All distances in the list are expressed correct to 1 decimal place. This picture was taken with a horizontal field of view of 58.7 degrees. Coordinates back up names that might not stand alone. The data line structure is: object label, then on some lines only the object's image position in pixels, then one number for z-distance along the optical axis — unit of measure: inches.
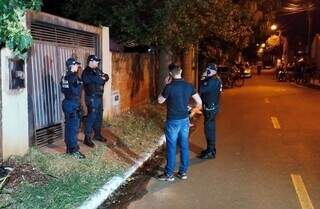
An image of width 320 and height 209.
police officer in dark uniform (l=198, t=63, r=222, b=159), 222.2
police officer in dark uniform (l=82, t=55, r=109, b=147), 218.5
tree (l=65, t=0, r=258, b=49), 324.2
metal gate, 205.4
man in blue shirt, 184.0
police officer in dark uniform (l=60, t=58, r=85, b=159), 192.8
